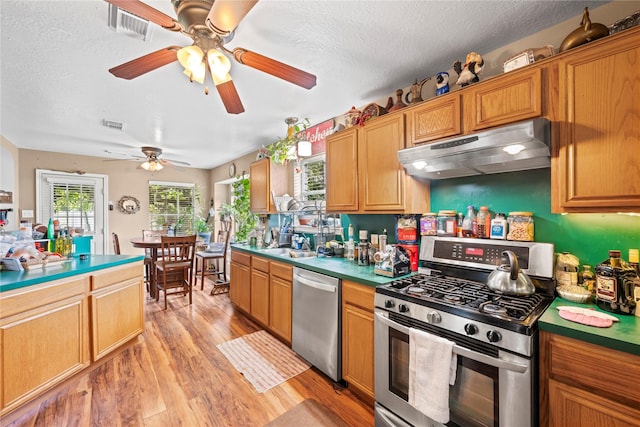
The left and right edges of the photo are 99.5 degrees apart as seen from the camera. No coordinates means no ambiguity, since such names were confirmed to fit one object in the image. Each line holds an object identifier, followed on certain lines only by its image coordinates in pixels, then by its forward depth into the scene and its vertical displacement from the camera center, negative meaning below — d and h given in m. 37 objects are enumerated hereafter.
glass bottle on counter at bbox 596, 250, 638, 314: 1.23 -0.35
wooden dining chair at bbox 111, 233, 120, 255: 4.48 -0.51
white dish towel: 1.36 -0.84
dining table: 4.03 -0.64
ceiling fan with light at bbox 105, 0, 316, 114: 1.23 +0.87
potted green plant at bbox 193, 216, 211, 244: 6.48 -0.32
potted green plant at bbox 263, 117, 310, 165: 3.33 +0.87
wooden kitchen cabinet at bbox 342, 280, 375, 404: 1.86 -0.91
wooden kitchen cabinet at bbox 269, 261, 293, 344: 2.64 -0.88
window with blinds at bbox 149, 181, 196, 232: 6.08 +0.19
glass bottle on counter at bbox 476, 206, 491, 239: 1.83 -0.08
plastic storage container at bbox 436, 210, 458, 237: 2.00 -0.09
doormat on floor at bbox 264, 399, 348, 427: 1.74 -1.36
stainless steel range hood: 1.37 +0.34
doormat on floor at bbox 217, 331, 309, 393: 2.22 -1.36
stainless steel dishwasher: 2.11 -0.91
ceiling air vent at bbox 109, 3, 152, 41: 1.57 +1.16
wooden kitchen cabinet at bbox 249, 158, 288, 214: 3.65 +0.41
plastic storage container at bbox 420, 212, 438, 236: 2.10 -0.10
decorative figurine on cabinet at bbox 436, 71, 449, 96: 1.90 +0.91
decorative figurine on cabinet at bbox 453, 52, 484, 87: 1.76 +0.93
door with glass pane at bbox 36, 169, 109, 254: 4.84 +0.22
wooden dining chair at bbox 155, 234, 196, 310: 3.85 -0.78
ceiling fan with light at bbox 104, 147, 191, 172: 4.41 +0.90
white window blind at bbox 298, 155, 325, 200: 3.37 +0.44
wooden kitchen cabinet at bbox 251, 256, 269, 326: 2.98 -0.88
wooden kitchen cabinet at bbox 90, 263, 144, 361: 2.29 -0.88
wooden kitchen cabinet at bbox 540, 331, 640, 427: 0.99 -0.69
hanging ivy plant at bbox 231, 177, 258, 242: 4.35 -0.01
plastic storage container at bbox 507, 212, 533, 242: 1.66 -0.09
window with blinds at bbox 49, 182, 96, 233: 4.98 +0.18
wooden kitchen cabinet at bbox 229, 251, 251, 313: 3.37 -0.89
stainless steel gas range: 1.18 -0.58
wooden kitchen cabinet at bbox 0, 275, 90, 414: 1.72 -0.87
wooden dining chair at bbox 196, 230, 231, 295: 4.66 -1.05
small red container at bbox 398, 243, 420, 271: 2.12 -0.34
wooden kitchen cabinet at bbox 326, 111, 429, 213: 2.09 +0.33
